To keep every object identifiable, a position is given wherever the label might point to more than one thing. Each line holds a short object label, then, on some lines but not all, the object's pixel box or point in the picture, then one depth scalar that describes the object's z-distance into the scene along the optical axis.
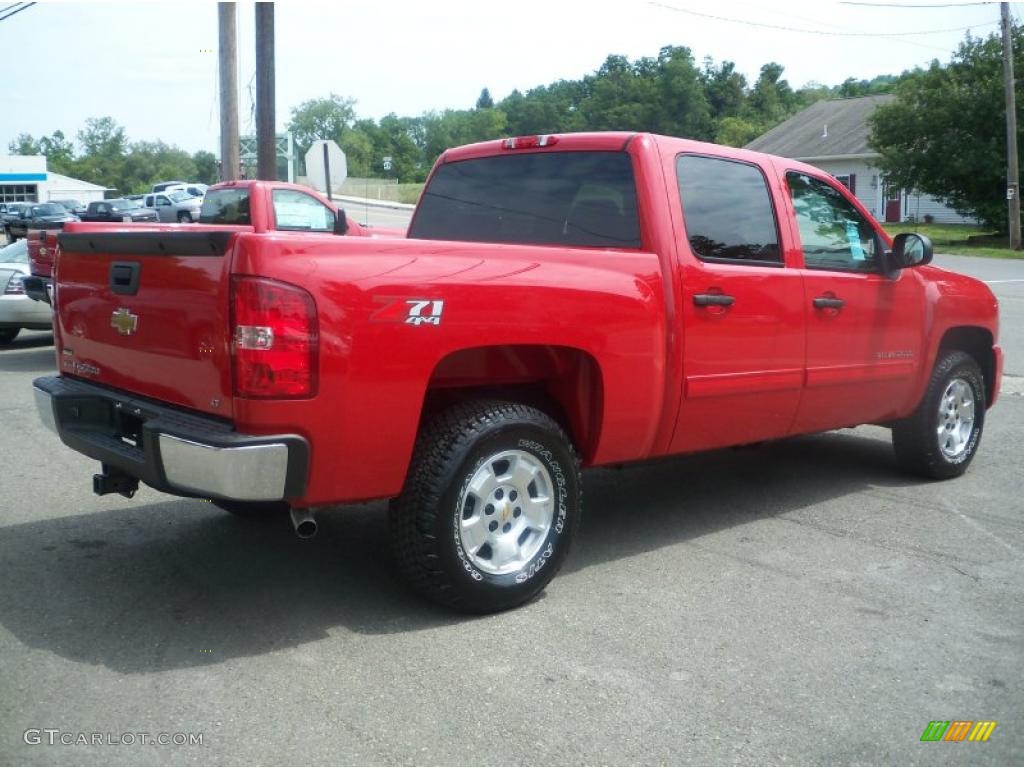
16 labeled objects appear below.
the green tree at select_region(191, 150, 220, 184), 123.70
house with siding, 50.22
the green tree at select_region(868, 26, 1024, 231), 36.56
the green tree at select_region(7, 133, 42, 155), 147.12
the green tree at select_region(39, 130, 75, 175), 135.50
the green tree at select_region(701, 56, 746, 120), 73.44
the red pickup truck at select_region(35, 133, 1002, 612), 3.77
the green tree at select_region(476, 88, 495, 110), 113.44
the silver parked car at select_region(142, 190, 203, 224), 38.06
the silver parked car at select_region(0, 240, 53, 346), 12.61
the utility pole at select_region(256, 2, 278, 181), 15.94
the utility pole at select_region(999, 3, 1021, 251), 32.94
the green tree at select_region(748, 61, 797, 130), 78.17
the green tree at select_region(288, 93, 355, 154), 117.81
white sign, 17.78
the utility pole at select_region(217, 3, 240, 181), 18.33
